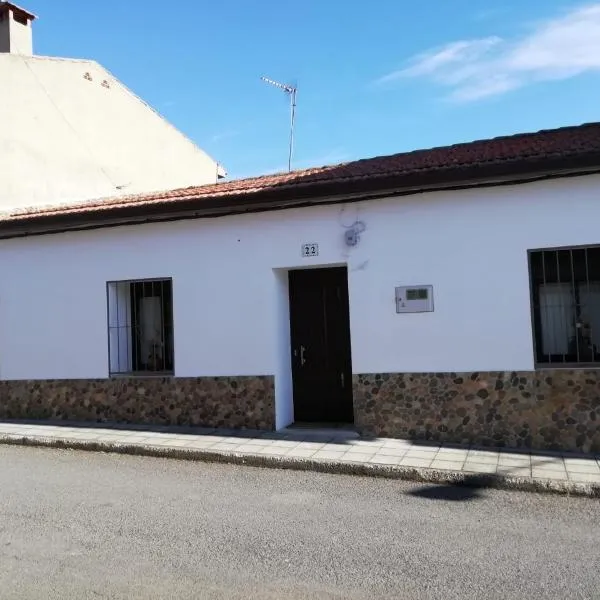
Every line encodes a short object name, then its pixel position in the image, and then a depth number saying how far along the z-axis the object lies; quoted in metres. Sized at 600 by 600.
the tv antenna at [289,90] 14.75
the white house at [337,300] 6.63
